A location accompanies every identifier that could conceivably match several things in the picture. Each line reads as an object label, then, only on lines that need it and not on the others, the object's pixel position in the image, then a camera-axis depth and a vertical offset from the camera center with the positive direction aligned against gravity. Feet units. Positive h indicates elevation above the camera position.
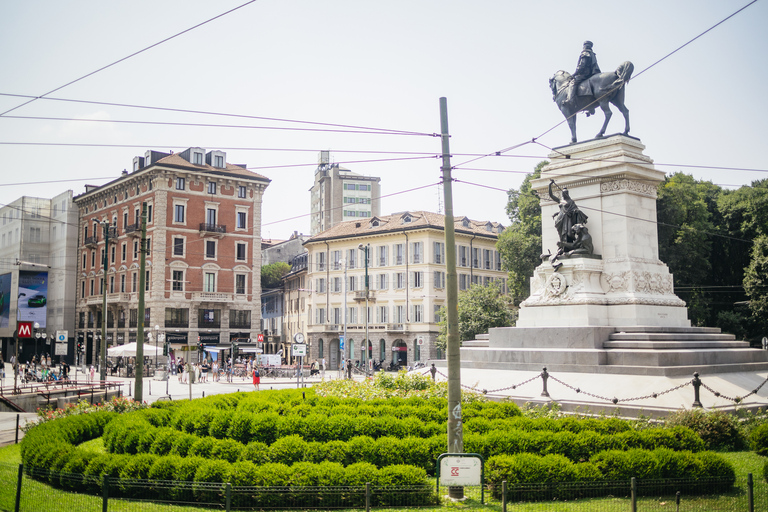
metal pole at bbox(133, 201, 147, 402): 68.95 +1.15
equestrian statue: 81.87 +29.60
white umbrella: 148.15 -2.41
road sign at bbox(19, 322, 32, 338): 97.71 +1.72
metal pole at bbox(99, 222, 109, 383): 118.01 -2.25
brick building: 218.38 +29.33
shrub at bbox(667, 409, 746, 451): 46.50 -6.49
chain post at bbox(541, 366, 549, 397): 63.07 -4.16
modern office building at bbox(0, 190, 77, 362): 269.85 +32.33
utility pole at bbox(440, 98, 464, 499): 34.78 -0.21
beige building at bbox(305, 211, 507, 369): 230.48 +20.01
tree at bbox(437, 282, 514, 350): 179.01 +5.83
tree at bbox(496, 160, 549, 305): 164.35 +21.29
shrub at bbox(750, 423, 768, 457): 44.75 -7.15
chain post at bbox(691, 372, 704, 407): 55.11 -4.39
